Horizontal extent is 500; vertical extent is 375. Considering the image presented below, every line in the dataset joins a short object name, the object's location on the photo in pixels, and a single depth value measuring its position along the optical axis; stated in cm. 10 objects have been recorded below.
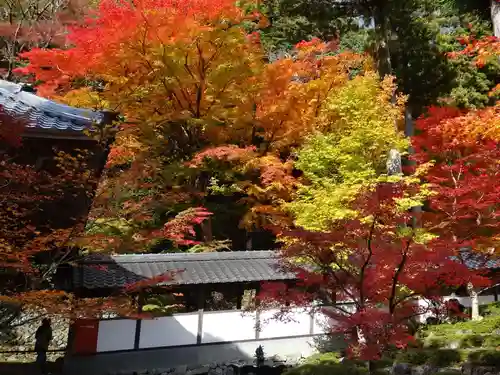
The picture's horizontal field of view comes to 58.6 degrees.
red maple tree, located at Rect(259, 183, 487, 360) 732
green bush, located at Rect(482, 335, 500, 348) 947
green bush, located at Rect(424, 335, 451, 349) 1080
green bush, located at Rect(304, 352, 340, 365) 1141
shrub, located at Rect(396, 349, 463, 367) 905
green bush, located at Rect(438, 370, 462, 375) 788
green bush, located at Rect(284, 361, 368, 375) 928
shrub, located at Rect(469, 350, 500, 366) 799
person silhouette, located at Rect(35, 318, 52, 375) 1035
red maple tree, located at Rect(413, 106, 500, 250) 1373
